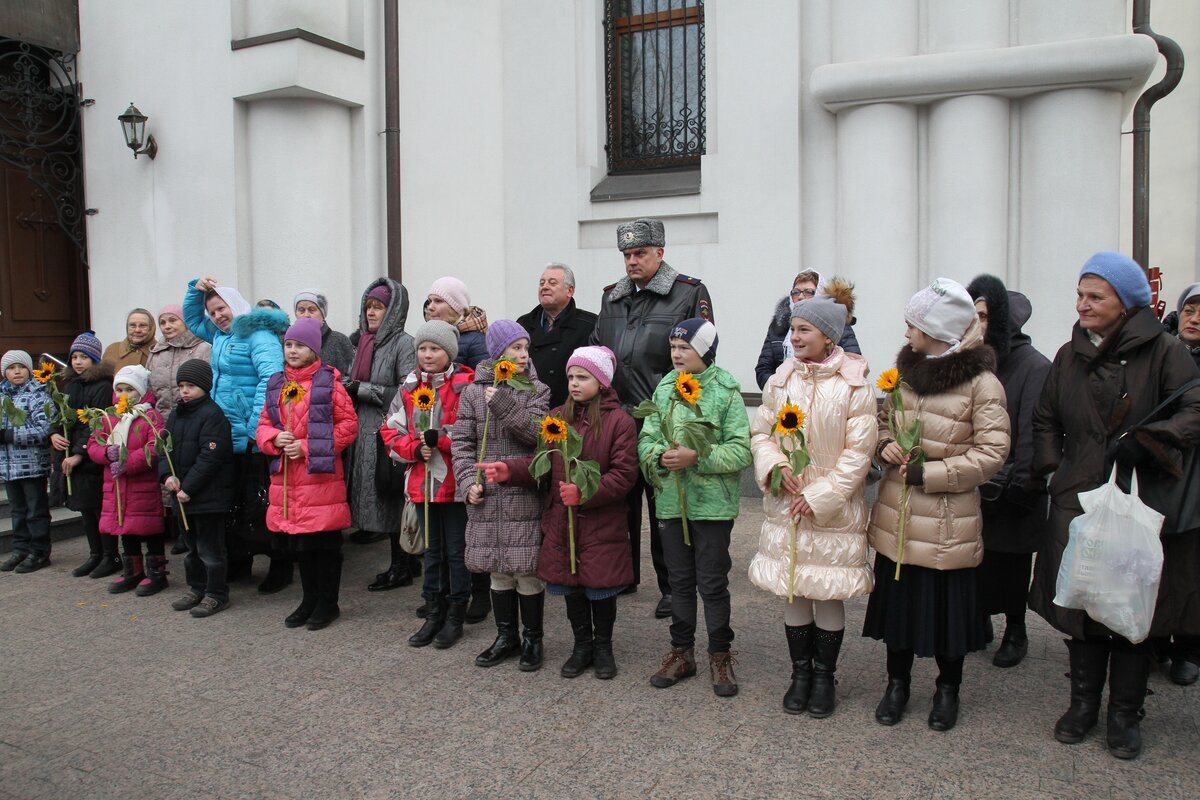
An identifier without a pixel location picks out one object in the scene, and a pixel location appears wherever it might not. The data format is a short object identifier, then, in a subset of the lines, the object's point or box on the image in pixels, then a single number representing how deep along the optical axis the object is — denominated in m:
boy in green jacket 4.37
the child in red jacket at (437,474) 5.16
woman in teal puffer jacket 6.16
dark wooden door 10.21
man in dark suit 6.02
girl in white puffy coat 3.99
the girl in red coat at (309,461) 5.50
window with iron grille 9.85
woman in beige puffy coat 3.85
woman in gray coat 6.16
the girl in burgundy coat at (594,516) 4.53
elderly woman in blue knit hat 3.60
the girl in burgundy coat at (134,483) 6.28
